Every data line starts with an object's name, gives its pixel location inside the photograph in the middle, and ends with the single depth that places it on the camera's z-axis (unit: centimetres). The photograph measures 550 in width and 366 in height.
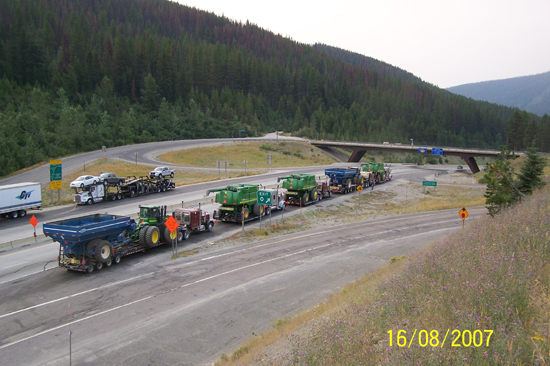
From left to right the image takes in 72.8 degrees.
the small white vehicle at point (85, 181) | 3819
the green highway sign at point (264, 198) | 2812
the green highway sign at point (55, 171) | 3619
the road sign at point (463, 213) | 2484
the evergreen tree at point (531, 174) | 2986
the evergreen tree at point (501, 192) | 2638
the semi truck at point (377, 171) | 5672
